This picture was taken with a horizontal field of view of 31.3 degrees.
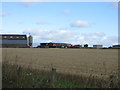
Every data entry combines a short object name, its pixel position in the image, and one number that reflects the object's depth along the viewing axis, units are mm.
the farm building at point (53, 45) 132675
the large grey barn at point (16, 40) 132875
